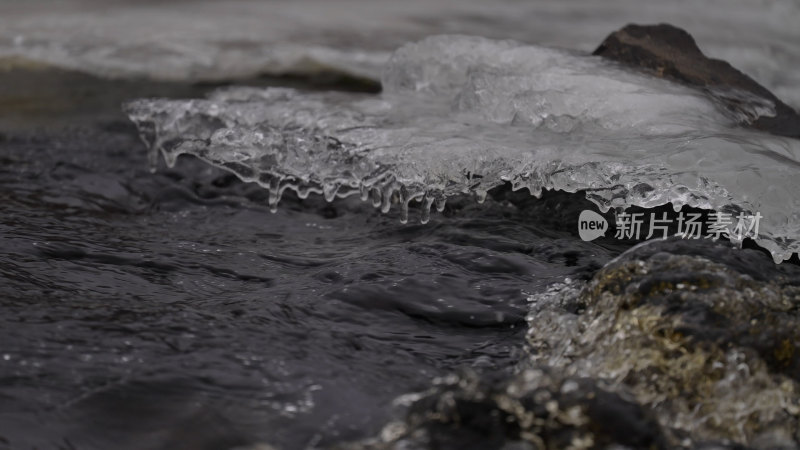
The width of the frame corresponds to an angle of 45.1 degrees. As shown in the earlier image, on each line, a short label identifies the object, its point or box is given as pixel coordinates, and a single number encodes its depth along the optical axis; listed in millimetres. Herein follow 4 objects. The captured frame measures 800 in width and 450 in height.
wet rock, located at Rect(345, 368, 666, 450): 1915
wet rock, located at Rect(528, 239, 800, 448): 2100
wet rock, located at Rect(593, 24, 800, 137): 3861
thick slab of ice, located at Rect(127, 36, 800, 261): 3072
